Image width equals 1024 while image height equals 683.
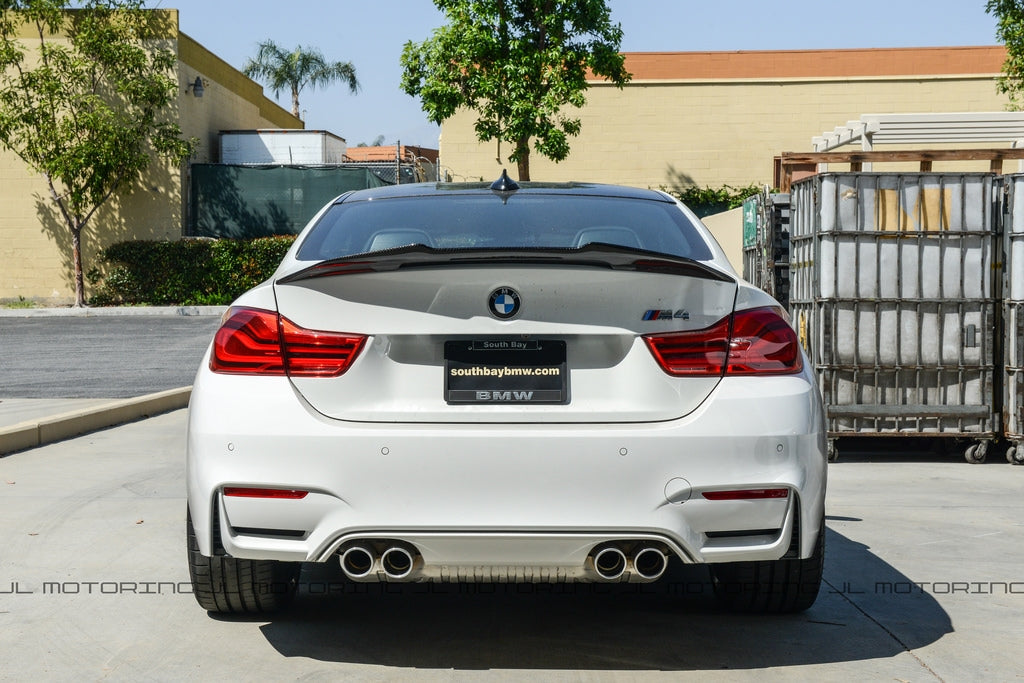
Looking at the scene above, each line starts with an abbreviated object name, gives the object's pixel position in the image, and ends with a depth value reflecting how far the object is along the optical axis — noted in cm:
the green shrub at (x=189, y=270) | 2852
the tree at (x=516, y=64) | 2623
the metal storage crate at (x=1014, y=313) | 859
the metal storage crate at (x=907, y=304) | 875
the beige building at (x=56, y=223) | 2931
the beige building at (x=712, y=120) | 3119
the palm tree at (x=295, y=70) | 5159
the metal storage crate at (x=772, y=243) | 1022
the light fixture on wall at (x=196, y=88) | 3061
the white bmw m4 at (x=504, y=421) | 356
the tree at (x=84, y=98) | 2802
